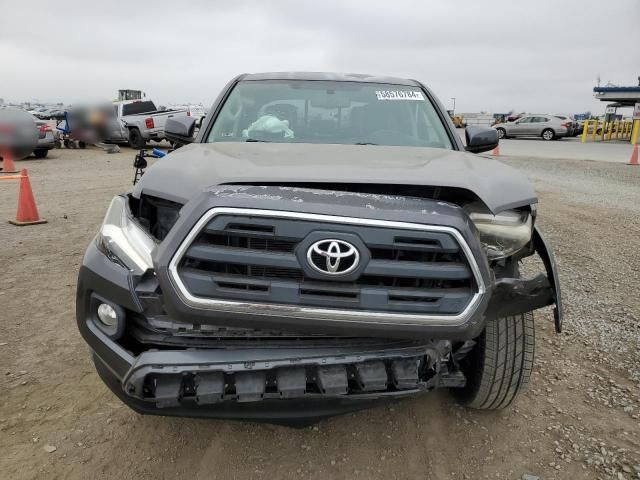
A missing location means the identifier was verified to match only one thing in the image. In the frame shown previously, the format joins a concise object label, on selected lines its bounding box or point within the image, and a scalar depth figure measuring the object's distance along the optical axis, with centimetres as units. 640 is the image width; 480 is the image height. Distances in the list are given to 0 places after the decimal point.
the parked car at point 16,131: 691
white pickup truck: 1680
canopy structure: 3153
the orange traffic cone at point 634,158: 1551
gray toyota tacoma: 167
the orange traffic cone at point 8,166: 1165
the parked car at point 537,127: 2878
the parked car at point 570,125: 2884
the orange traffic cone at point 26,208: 655
